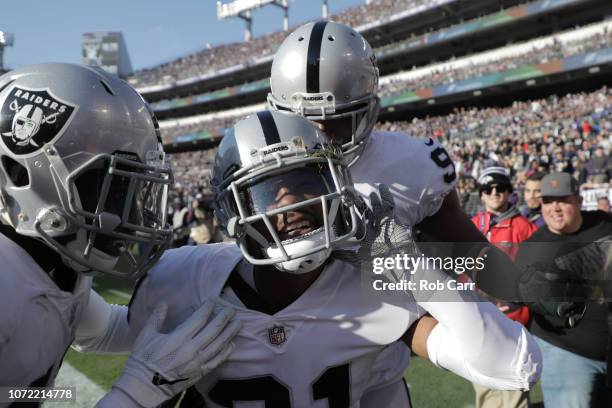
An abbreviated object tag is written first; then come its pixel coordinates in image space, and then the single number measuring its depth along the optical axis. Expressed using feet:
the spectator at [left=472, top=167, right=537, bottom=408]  9.84
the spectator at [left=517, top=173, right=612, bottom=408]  8.50
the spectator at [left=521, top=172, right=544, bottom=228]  13.57
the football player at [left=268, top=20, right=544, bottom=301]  5.97
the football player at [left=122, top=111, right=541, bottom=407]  4.42
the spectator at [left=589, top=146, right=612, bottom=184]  28.35
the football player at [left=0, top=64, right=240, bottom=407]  4.08
